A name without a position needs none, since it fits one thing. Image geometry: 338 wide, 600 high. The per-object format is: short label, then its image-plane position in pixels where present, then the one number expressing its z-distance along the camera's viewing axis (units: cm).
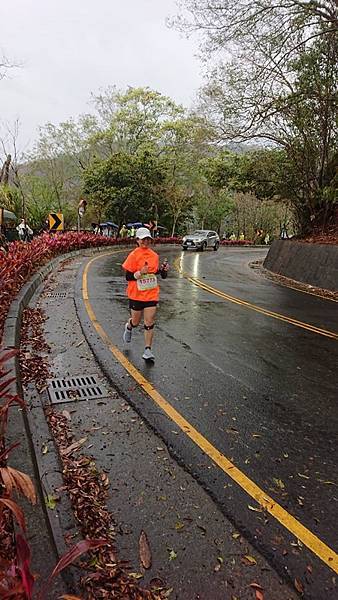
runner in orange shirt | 541
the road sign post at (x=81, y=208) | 2289
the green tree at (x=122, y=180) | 3416
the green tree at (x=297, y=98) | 1275
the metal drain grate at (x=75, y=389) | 440
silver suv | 3178
